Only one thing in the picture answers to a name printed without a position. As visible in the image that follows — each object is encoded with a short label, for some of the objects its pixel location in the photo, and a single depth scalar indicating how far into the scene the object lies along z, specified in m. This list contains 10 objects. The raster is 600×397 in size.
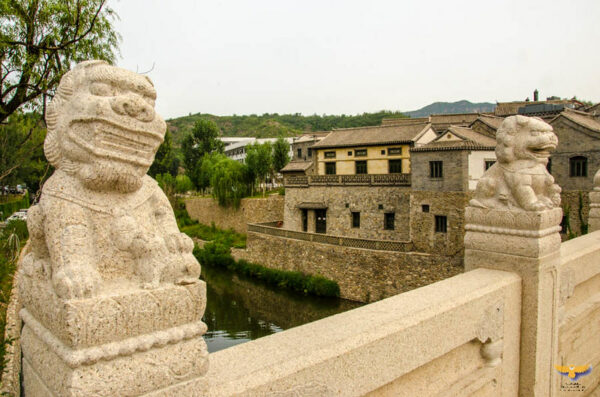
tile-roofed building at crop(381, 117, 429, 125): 26.60
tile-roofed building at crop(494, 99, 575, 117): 21.87
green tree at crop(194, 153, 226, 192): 33.96
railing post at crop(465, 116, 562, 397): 3.09
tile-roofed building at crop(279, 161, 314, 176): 26.74
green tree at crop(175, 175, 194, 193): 38.13
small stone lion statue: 3.20
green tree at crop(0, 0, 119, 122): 7.21
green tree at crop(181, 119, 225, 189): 40.41
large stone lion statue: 1.43
